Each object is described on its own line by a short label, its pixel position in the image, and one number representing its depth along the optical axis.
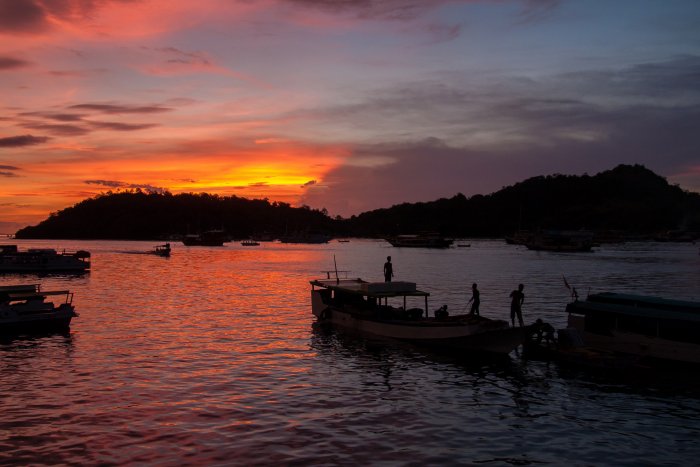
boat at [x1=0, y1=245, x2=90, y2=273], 105.50
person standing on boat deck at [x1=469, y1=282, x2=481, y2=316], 38.06
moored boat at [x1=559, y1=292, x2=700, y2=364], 32.34
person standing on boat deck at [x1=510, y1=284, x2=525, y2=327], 37.12
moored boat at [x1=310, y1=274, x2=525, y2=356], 34.91
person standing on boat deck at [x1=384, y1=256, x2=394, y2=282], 47.91
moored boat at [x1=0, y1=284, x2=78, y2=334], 40.62
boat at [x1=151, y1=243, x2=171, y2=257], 184.00
